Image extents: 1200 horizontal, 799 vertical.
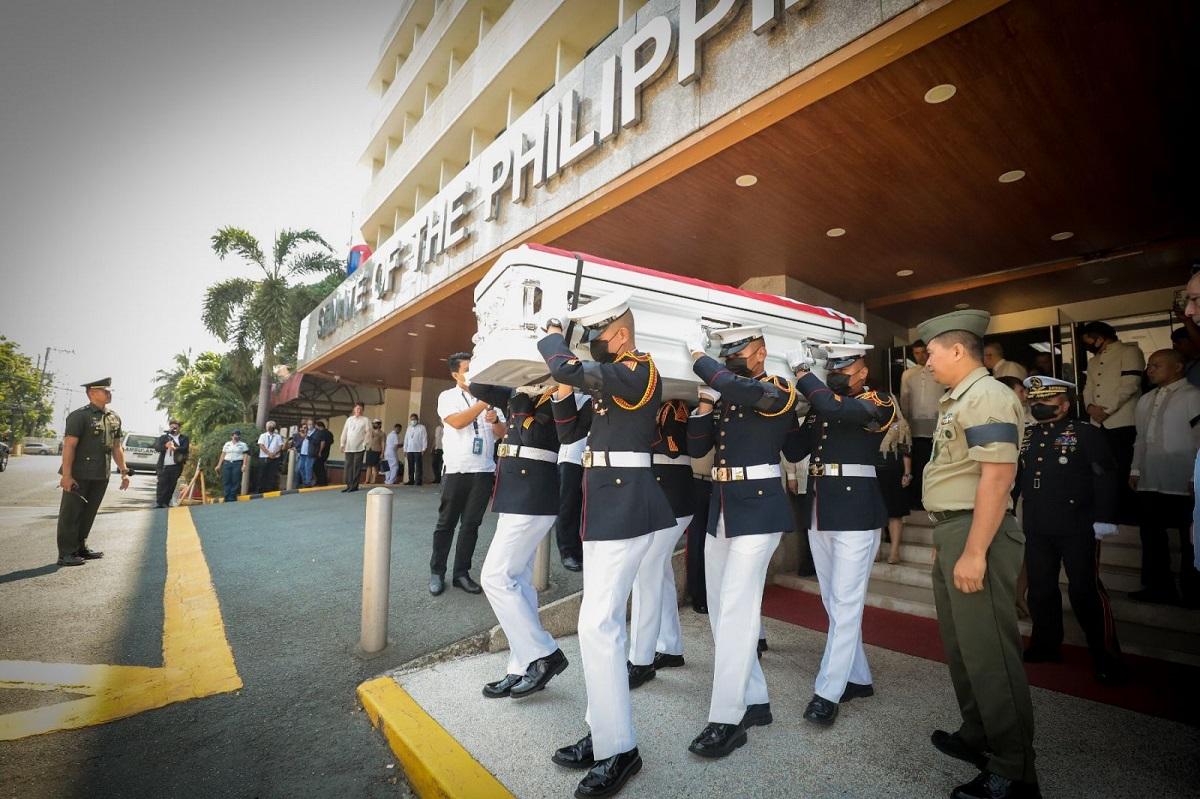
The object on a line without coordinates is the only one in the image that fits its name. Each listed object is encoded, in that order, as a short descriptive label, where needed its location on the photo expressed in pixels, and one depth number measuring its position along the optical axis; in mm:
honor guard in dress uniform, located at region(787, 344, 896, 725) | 2650
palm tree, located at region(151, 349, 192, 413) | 46312
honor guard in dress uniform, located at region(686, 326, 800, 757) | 2328
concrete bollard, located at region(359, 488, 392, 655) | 3246
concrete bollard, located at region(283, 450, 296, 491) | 12844
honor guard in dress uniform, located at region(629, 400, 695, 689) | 2857
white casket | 2559
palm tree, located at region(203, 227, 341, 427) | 19484
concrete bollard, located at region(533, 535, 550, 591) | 4148
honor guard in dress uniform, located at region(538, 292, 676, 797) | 2094
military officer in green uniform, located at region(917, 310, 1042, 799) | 1945
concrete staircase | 3264
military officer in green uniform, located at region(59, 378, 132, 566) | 5094
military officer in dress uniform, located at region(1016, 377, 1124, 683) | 2973
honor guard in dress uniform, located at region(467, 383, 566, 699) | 2803
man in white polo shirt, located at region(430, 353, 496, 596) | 4301
